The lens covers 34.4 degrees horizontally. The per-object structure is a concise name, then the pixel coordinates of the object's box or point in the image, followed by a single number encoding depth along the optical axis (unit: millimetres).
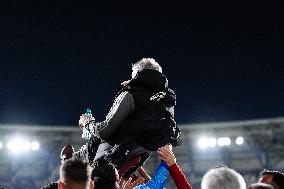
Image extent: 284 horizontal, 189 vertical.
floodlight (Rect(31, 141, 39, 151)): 23859
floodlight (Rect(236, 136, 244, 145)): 24250
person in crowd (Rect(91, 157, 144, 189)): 2936
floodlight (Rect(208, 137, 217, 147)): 24678
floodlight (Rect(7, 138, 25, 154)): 23484
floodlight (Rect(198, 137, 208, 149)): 24684
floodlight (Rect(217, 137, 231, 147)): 24422
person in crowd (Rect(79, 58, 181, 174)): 3639
